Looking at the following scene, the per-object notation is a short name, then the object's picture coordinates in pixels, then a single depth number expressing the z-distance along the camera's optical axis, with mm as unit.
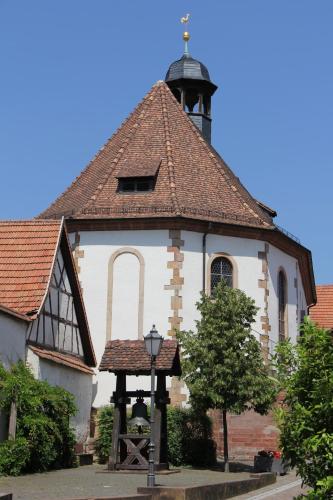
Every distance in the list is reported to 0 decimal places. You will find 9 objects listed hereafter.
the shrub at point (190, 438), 24547
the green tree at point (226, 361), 22953
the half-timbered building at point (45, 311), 20203
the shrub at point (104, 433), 24281
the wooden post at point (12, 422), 17578
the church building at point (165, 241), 29141
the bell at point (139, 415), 19609
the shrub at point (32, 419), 17438
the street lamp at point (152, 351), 16484
